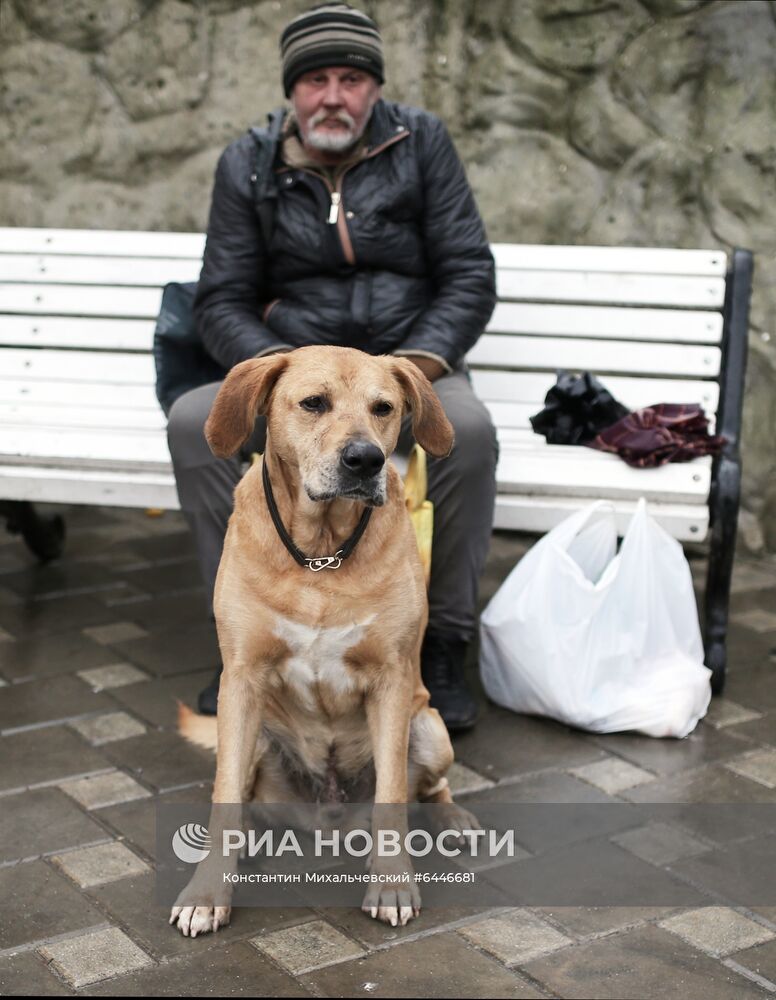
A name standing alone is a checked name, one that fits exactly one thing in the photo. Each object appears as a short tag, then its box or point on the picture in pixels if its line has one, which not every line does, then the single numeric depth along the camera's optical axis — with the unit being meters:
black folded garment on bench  4.58
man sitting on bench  4.21
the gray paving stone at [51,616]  4.91
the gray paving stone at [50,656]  4.54
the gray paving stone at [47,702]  4.17
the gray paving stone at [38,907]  2.98
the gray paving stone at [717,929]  2.96
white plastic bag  4.07
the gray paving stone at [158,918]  2.94
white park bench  4.35
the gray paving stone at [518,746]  3.92
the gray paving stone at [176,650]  4.62
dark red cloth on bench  4.32
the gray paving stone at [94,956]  2.82
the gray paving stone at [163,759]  3.80
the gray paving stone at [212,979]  2.76
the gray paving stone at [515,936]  2.93
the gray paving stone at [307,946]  2.89
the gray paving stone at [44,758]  3.78
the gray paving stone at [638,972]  2.78
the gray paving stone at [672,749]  3.92
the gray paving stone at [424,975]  2.78
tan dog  3.05
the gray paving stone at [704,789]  3.71
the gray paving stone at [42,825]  3.38
